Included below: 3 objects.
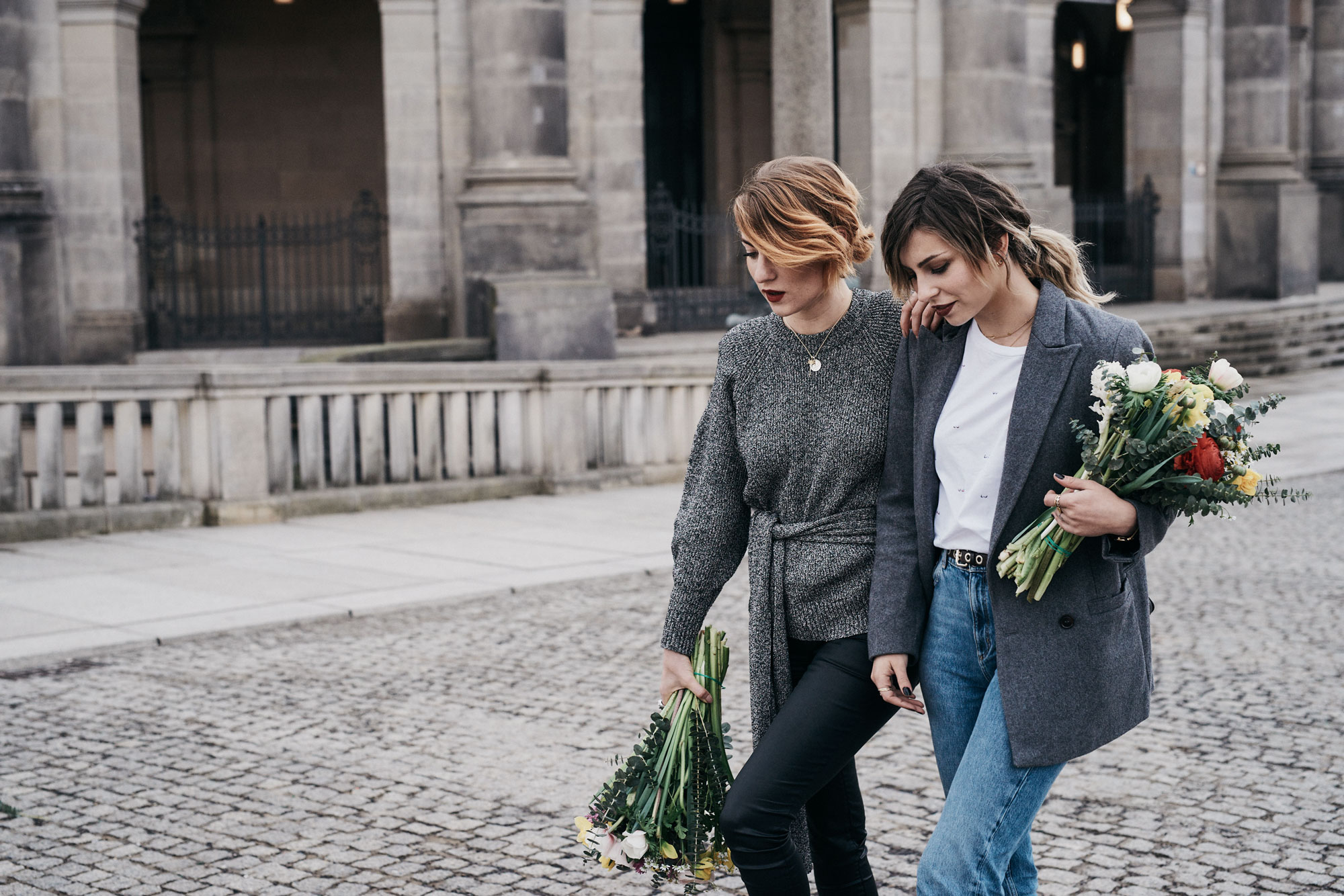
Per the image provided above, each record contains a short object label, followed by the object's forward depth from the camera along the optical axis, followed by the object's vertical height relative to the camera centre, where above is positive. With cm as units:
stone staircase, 2000 -34
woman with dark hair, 285 -37
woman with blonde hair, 301 -39
